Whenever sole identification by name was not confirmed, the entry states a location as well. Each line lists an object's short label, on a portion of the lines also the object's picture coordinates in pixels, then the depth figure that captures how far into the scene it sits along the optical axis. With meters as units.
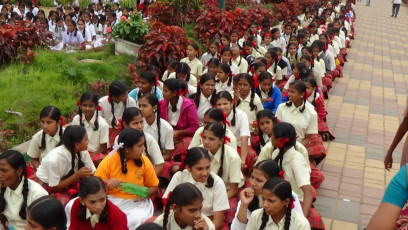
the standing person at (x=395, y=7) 23.03
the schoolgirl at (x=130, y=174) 3.81
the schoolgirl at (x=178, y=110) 5.40
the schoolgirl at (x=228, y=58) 7.48
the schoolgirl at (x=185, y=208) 3.11
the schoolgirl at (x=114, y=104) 5.30
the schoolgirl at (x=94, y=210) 3.23
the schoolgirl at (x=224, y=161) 4.21
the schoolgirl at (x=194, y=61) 7.45
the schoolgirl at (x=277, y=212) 3.14
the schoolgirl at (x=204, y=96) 5.77
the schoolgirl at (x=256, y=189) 3.50
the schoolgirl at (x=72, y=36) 10.15
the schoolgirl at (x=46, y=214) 2.85
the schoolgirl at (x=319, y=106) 6.20
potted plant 8.32
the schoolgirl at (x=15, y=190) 3.48
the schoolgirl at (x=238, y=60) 7.91
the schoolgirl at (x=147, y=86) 5.75
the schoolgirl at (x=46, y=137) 4.30
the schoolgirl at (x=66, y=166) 3.95
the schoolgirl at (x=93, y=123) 4.82
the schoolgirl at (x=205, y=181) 3.66
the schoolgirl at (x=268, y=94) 6.28
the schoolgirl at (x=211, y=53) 8.05
